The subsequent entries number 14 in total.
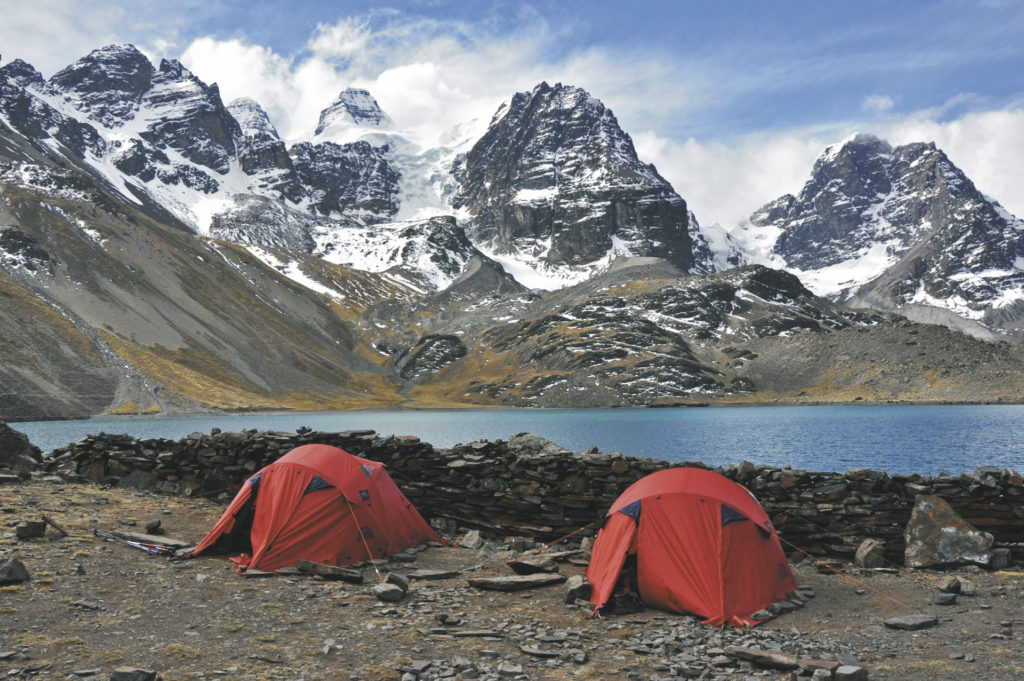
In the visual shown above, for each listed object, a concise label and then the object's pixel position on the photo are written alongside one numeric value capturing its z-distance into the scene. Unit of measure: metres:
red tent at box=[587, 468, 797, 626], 13.34
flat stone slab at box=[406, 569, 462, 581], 15.33
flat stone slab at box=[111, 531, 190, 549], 16.28
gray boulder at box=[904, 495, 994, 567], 15.75
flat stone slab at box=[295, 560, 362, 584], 14.78
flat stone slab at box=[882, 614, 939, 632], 12.14
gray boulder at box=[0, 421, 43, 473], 23.89
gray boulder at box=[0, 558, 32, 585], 12.24
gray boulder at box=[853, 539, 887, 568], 16.09
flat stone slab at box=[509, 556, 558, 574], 15.77
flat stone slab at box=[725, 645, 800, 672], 10.21
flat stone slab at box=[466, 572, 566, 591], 14.62
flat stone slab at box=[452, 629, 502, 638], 11.67
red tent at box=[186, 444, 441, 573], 15.82
